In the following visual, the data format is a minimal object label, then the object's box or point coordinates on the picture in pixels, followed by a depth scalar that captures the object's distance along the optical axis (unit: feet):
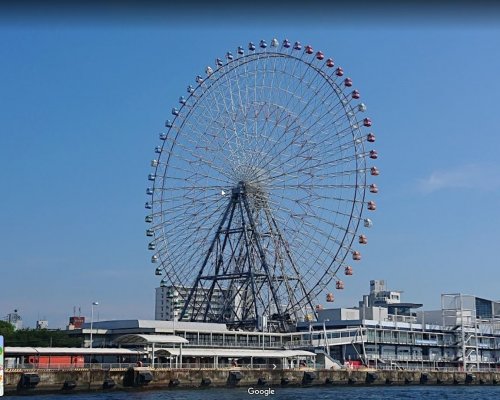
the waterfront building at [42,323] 538.14
